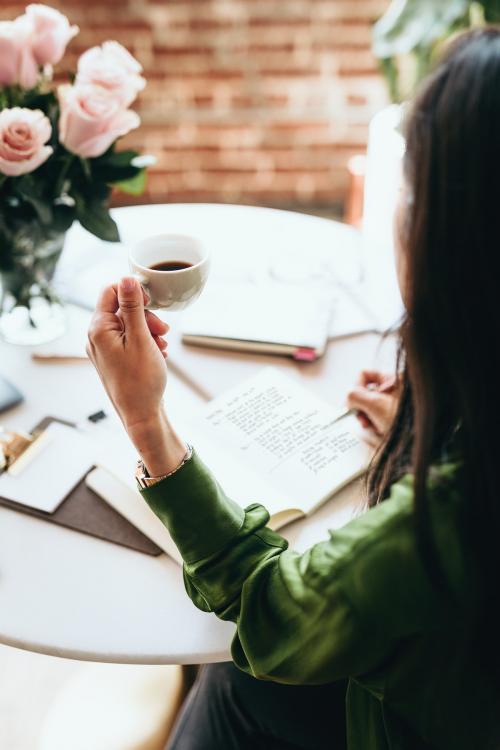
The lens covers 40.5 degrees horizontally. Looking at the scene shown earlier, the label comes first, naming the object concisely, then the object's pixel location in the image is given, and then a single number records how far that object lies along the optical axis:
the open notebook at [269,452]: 0.88
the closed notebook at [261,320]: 1.17
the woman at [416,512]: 0.53
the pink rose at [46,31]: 1.02
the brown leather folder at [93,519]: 0.85
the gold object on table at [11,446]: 0.94
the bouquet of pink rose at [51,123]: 0.98
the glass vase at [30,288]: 1.10
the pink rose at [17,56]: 1.00
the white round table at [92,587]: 0.76
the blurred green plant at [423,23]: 1.89
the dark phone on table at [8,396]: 1.05
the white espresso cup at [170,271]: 0.92
